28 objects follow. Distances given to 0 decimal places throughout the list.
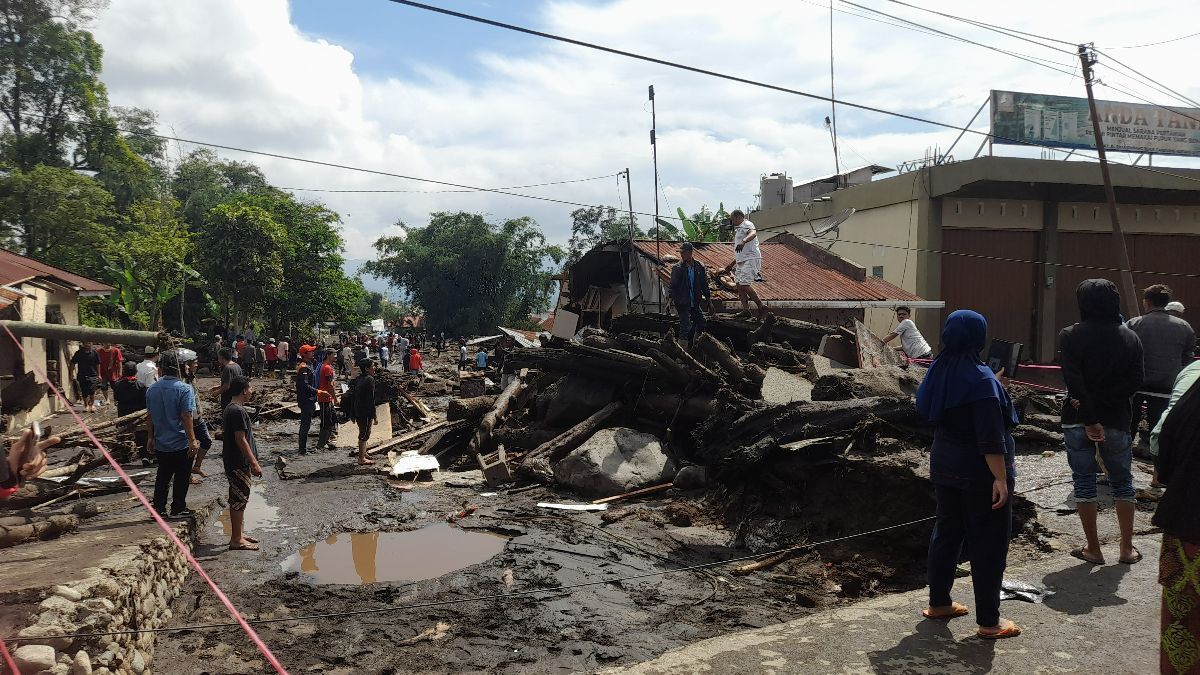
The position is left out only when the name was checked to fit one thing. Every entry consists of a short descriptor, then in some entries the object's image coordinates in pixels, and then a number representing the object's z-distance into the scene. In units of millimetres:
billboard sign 22578
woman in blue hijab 3832
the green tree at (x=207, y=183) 50344
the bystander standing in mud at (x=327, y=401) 13656
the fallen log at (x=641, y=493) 9359
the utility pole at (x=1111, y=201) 16266
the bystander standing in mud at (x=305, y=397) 13844
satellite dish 24406
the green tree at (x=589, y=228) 53188
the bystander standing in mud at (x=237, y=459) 7738
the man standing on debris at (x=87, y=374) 18438
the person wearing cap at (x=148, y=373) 12622
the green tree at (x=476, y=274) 54656
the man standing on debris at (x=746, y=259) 12430
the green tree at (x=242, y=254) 33562
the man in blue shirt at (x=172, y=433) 7656
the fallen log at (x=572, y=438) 10867
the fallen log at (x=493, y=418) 12312
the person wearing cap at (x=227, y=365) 11422
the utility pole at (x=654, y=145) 15492
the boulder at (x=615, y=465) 9648
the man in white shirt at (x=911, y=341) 11883
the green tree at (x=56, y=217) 27844
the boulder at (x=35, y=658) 3758
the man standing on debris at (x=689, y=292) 11586
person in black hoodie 4984
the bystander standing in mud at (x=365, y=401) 12289
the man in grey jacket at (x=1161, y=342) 6895
